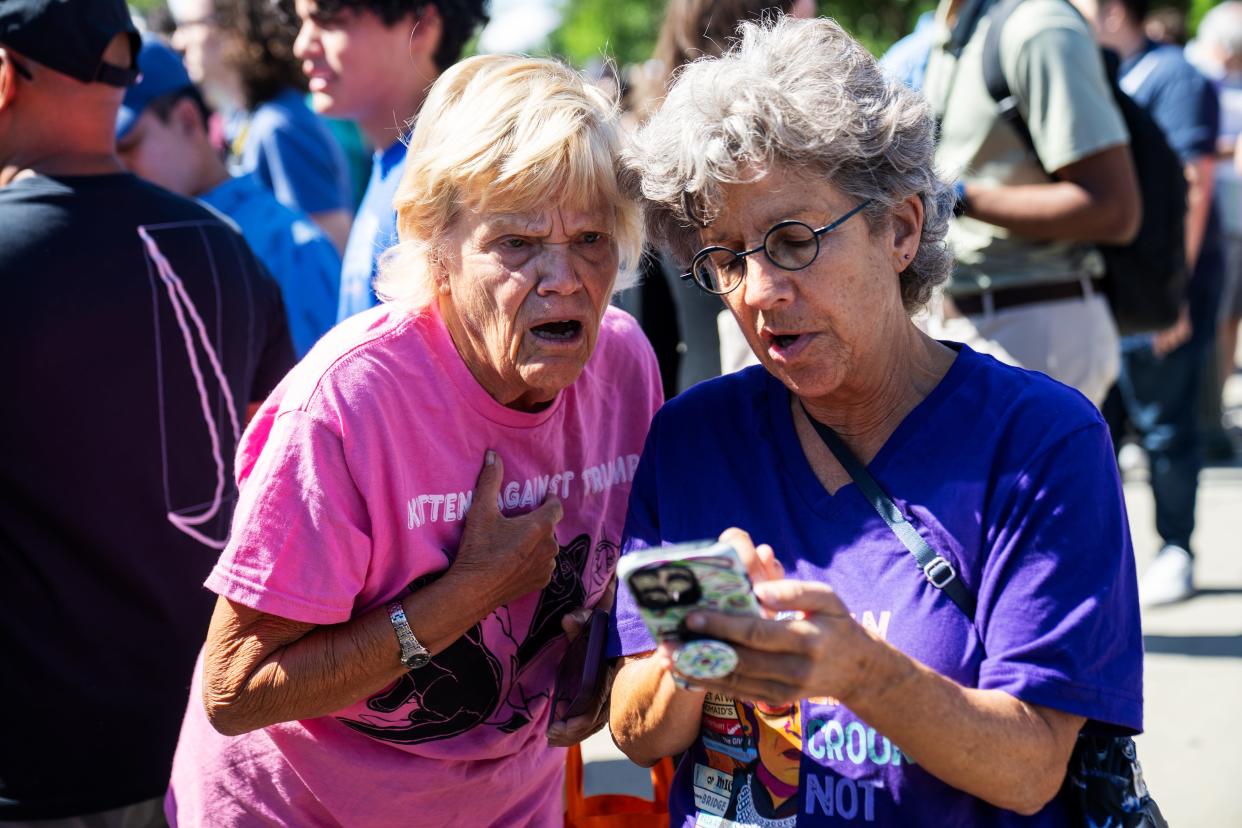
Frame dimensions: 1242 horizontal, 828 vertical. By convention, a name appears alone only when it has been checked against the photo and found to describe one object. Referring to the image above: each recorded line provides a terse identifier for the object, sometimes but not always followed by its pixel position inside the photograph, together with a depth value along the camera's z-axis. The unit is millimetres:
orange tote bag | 2451
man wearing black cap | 2490
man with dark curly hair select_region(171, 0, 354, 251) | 5012
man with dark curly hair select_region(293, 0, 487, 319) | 3436
